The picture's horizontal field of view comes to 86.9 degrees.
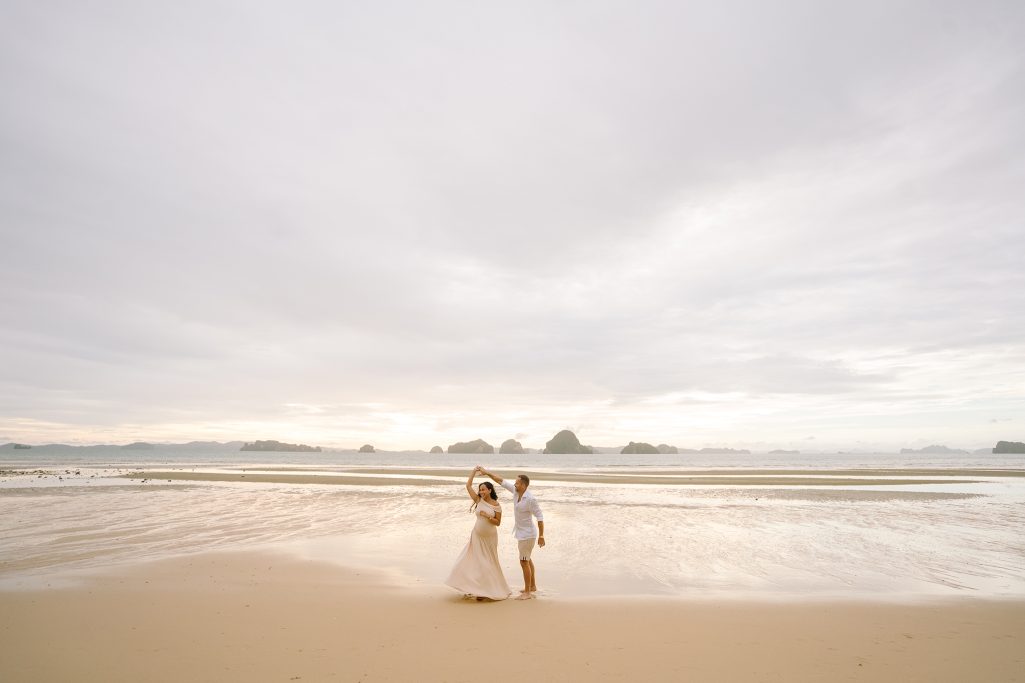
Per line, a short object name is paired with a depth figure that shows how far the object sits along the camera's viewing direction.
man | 10.75
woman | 10.23
